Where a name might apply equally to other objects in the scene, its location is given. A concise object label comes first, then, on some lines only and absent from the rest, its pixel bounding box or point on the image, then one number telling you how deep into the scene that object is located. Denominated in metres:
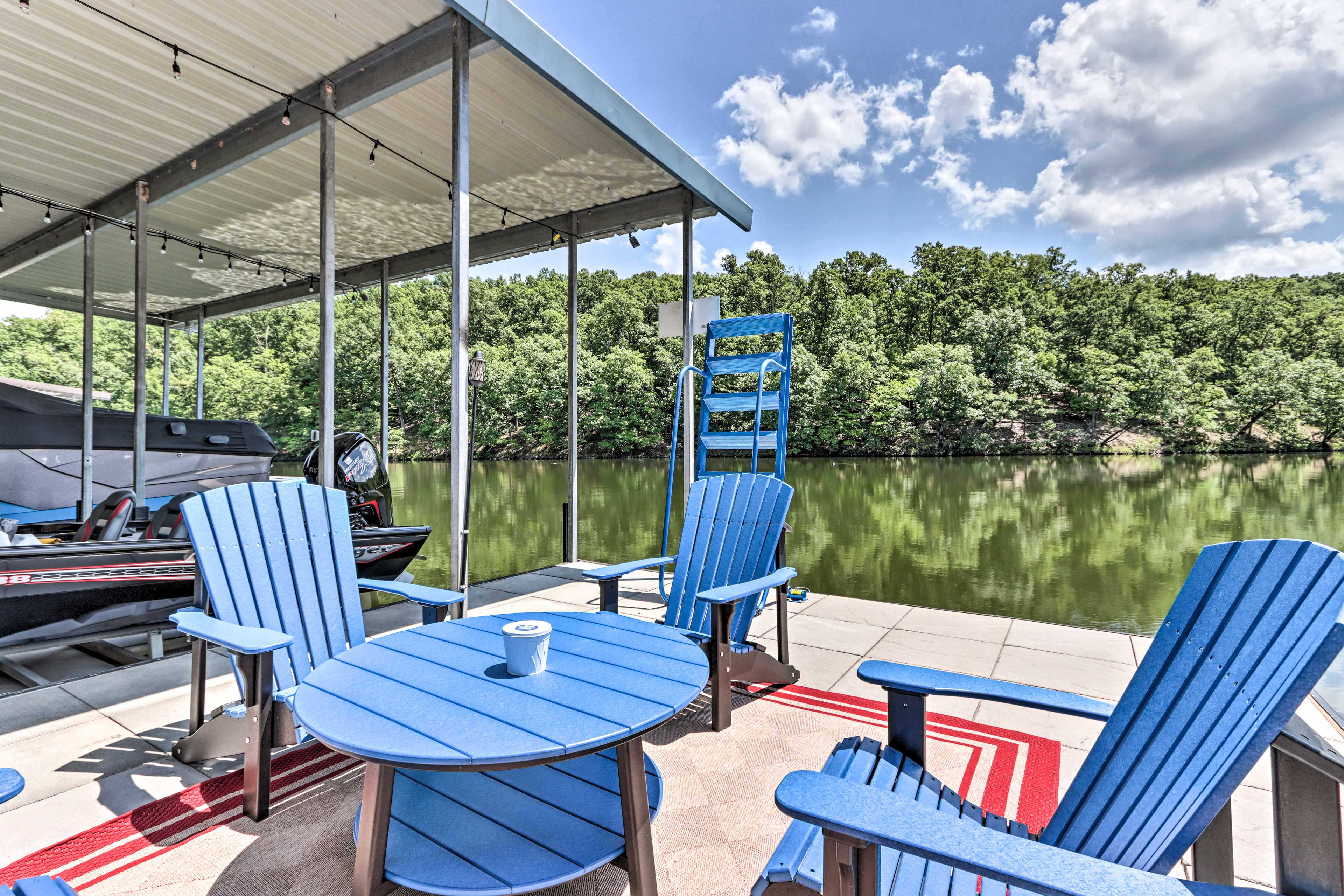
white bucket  1.45
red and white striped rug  1.50
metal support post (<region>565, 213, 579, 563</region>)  5.52
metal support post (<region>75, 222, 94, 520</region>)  6.32
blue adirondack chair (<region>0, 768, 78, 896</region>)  0.88
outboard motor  4.62
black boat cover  6.01
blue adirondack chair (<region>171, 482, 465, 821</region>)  1.73
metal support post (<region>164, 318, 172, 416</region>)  9.78
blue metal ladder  3.94
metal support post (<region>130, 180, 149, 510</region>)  5.47
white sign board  4.90
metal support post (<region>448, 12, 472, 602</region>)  3.29
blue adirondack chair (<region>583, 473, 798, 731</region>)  2.54
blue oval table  1.13
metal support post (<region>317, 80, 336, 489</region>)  3.94
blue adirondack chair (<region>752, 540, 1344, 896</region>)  0.76
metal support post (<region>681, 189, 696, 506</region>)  4.96
